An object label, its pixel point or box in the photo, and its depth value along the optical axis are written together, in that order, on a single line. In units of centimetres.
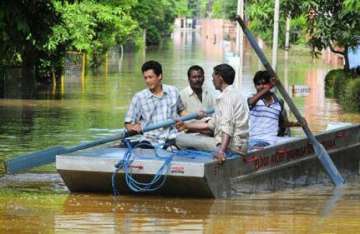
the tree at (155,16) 7461
